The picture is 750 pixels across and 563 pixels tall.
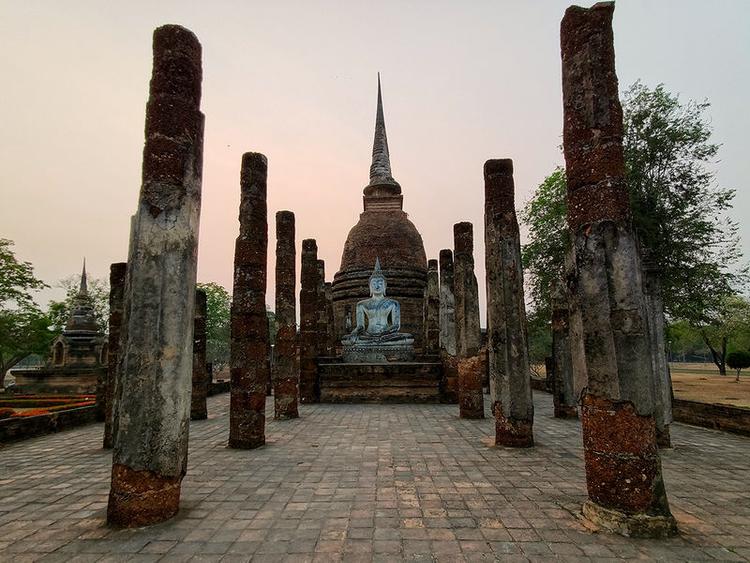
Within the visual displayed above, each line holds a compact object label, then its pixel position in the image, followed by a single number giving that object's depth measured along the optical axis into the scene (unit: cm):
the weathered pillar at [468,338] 1051
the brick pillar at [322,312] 1870
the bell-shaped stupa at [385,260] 2619
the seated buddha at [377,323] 1914
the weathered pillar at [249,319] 766
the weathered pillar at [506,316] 730
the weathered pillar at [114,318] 851
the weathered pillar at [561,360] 1063
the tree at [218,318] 4853
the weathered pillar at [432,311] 1909
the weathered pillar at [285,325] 1102
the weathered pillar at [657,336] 768
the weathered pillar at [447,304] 1376
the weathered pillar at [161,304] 418
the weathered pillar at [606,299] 390
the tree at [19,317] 2202
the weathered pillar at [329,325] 2088
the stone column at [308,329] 1444
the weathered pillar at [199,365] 1103
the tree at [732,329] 2928
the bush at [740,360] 2655
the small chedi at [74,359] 2114
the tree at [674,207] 1602
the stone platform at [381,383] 1428
